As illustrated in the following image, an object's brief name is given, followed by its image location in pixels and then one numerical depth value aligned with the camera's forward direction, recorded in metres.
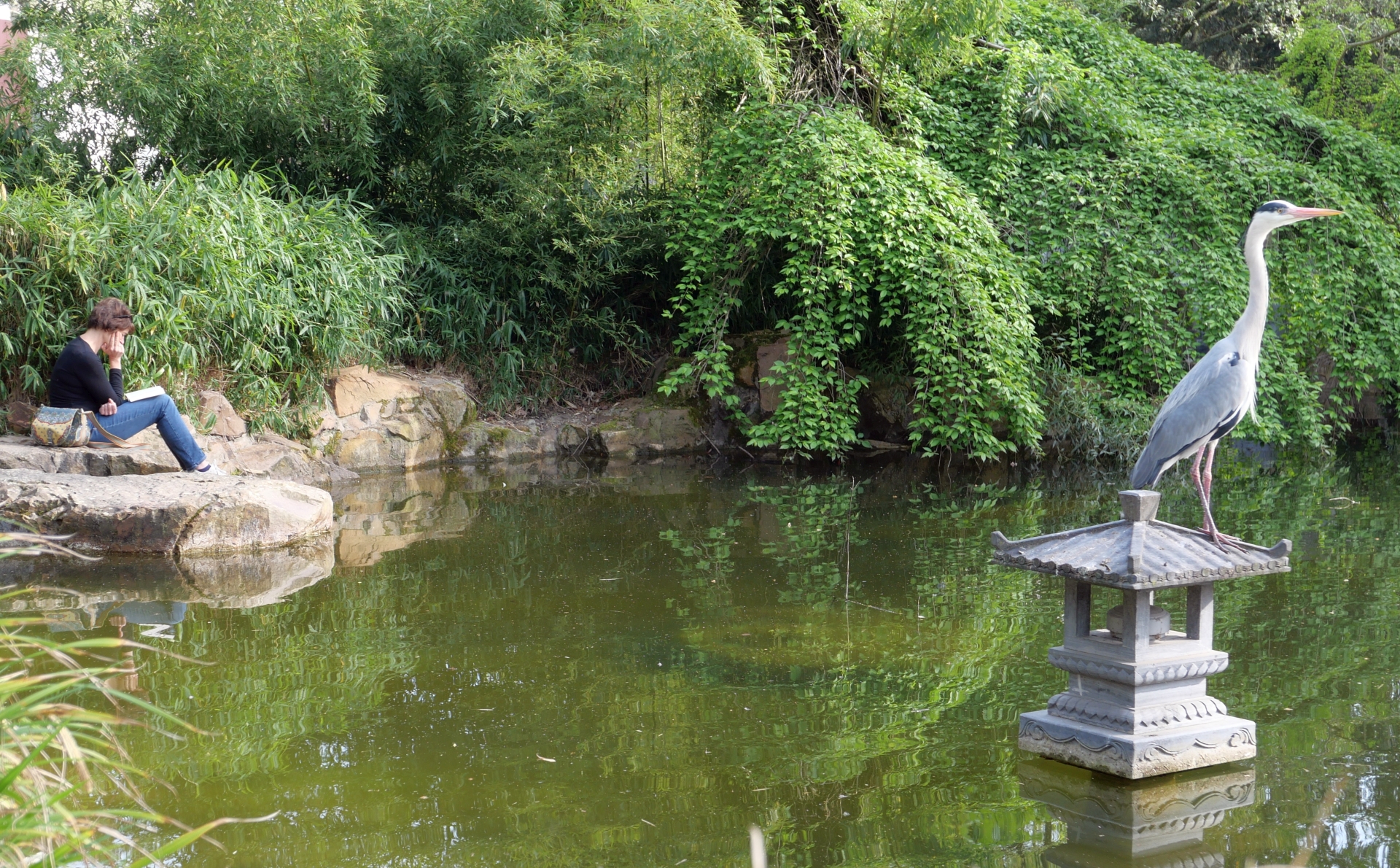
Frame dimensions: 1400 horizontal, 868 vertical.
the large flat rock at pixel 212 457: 6.96
